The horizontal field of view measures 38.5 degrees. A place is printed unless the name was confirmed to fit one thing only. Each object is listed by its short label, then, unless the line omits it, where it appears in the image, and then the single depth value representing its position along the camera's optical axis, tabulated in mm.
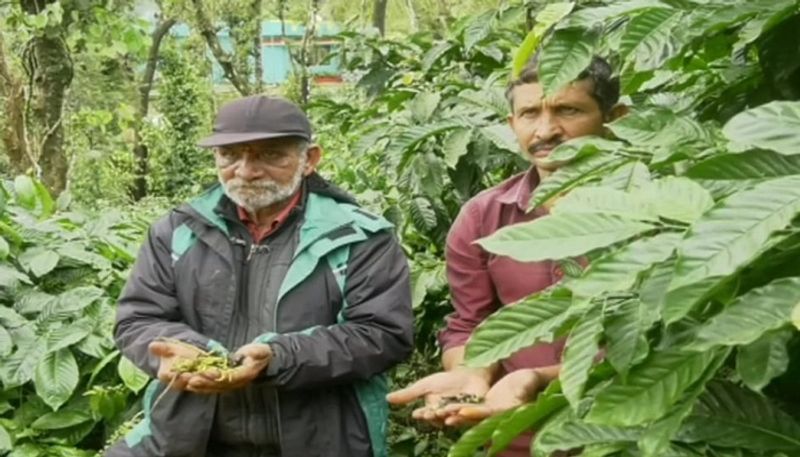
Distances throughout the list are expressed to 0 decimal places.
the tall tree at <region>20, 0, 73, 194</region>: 7410
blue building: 19812
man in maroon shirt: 2318
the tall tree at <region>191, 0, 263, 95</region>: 16938
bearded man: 2668
